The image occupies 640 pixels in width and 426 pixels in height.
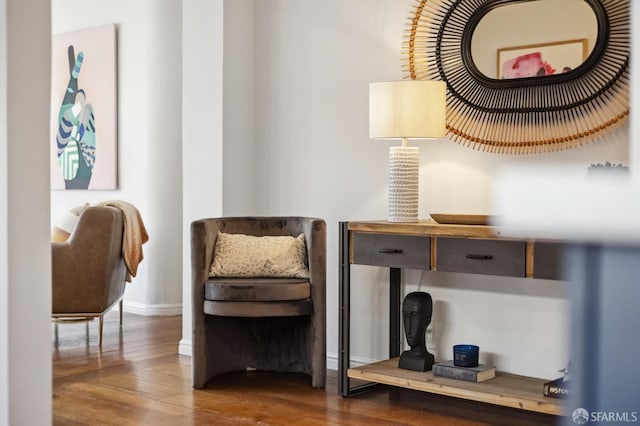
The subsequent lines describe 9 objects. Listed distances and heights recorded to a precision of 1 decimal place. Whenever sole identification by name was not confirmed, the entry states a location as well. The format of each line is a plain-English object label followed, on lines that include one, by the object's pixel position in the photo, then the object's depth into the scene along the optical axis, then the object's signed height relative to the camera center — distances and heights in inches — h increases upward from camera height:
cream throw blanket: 201.8 -11.0
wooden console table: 120.6 -10.5
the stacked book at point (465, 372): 132.9 -28.6
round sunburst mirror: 129.3 +21.0
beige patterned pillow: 152.6 -12.1
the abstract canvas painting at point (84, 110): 259.3 +25.4
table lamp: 135.0 +11.2
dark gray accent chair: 145.9 -21.0
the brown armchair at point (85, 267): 190.1 -17.3
